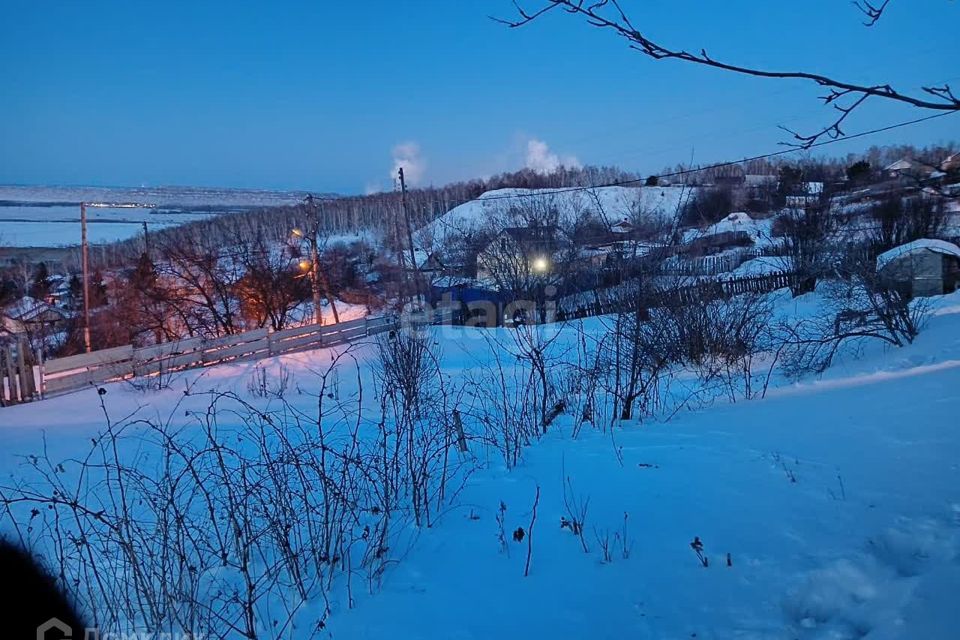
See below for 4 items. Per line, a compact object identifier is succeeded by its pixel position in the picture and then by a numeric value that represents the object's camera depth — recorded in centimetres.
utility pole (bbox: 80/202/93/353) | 2122
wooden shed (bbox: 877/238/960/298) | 1327
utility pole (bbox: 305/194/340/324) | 2350
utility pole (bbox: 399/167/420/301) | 2595
